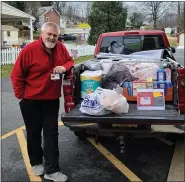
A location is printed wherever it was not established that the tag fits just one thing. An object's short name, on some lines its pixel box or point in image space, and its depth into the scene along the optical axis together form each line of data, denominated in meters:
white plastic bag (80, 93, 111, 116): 2.77
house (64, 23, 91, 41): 45.32
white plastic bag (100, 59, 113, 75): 3.44
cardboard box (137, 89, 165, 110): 2.95
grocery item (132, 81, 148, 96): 3.10
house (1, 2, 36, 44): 16.32
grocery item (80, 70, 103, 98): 3.19
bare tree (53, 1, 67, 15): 55.04
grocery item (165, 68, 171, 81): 3.20
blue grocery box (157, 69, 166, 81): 3.22
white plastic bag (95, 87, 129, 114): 2.75
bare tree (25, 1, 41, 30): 45.73
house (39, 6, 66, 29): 49.93
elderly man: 2.73
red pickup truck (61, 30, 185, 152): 2.69
